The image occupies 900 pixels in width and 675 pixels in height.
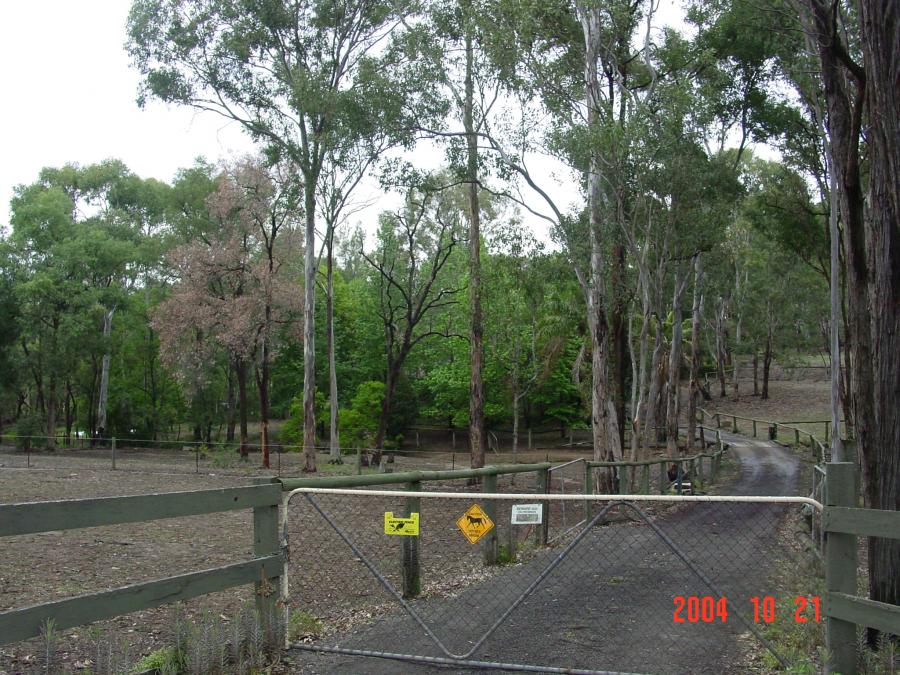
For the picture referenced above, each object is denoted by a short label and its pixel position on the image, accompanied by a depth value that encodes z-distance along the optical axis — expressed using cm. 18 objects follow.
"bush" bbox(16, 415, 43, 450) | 4300
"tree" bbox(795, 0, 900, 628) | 634
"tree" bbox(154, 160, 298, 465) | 3800
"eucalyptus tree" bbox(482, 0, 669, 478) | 2020
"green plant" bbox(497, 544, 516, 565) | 977
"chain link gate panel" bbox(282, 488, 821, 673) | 572
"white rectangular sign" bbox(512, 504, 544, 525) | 614
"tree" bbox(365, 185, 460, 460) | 3234
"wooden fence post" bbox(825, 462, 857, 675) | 486
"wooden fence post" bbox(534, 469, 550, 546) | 1133
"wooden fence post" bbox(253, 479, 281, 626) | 586
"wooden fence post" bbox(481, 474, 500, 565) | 941
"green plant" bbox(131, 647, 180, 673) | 495
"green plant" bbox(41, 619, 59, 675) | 423
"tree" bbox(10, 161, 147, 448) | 4359
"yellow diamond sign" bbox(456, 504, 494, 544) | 620
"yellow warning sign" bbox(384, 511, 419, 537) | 630
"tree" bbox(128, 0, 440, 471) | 3281
